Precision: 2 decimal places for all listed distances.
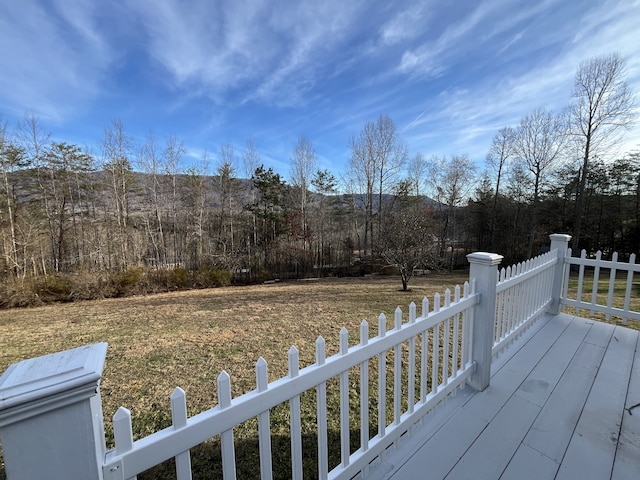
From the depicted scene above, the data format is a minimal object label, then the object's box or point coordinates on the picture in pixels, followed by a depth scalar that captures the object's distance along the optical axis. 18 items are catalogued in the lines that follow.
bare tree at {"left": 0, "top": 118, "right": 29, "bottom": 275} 8.47
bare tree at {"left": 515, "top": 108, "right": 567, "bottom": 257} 12.52
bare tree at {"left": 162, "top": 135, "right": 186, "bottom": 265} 12.69
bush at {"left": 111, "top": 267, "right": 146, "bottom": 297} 9.09
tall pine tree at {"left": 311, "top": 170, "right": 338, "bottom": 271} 15.27
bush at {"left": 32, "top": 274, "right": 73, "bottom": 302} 8.10
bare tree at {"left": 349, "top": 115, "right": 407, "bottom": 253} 14.90
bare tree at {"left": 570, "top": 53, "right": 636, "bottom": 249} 10.00
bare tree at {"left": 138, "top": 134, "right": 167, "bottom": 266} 12.08
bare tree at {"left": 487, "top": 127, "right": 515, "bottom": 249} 14.49
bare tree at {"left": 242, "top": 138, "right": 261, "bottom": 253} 14.82
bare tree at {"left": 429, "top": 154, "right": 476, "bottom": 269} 16.59
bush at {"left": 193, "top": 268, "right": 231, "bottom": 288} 11.06
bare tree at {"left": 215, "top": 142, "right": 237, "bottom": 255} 14.14
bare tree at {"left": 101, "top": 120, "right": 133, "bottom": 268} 11.10
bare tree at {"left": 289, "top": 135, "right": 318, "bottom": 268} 14.96
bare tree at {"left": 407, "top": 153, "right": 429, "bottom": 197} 16.94
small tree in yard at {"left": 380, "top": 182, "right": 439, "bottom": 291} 7.93
